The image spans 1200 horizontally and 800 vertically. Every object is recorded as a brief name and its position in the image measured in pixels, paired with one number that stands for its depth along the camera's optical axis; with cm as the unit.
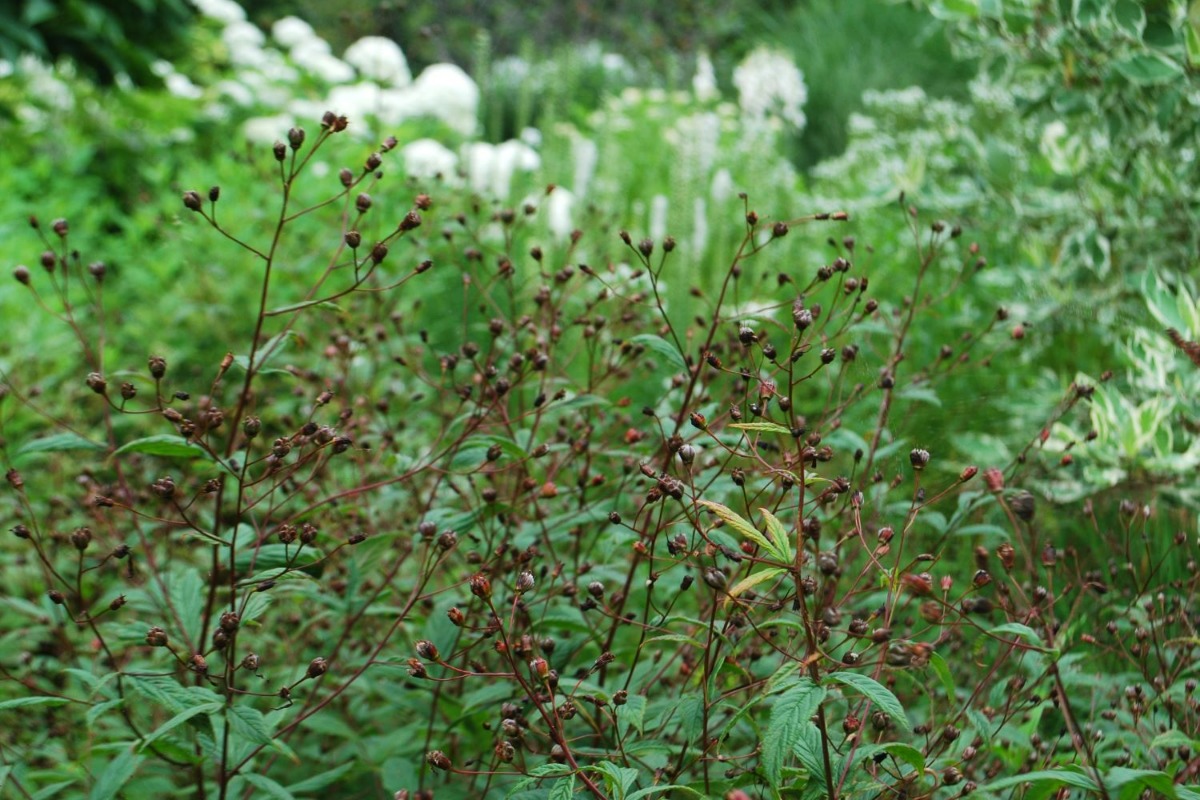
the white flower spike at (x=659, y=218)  460
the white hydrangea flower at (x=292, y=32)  680
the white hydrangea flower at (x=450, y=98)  537
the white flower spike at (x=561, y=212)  455
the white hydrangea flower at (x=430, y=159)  449
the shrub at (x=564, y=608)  115
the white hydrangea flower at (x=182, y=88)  680
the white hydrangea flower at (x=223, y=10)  694
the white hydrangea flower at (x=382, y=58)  524
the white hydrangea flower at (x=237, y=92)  658
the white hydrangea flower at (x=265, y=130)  512
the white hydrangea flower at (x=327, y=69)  650
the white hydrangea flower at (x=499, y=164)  475
